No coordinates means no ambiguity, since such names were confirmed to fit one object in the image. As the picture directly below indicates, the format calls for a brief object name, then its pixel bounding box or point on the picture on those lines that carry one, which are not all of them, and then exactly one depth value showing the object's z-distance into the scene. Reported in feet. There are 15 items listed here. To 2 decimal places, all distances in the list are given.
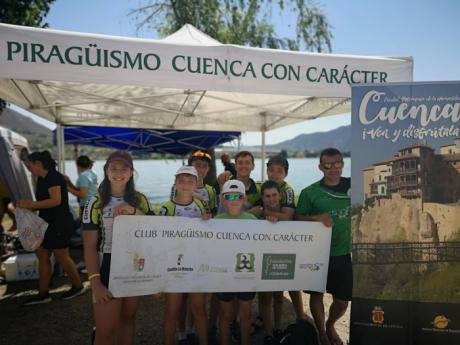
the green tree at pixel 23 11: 23.48
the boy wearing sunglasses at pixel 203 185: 10.50
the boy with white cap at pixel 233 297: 8.87
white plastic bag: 12.66
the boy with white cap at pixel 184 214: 8.74
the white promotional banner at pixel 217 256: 8.25
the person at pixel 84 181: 16.87
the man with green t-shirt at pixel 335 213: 9.50
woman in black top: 12.69
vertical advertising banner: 8.73
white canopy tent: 8.71
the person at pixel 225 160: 22.43
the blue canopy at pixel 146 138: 25.30
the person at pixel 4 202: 20.60
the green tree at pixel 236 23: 36.58
